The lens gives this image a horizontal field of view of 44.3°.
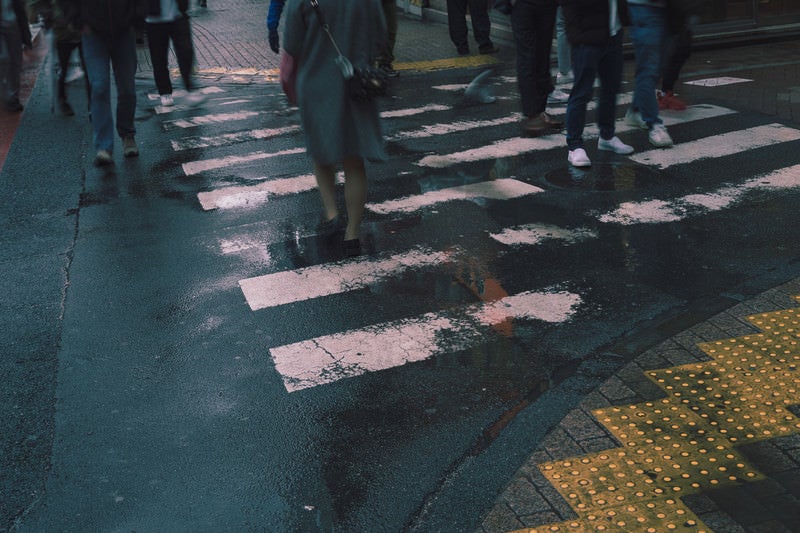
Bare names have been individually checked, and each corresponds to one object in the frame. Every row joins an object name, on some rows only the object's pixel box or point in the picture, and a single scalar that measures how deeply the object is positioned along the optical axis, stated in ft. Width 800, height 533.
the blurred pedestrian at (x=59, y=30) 30.94
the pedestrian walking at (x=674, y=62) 30.35
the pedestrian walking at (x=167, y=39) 35.91
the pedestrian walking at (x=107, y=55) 26.48
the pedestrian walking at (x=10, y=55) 37.42
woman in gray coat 18.74
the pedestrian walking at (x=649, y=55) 27.12
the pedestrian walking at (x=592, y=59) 24.22
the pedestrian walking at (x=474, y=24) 48.47
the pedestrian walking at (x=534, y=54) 29.50
